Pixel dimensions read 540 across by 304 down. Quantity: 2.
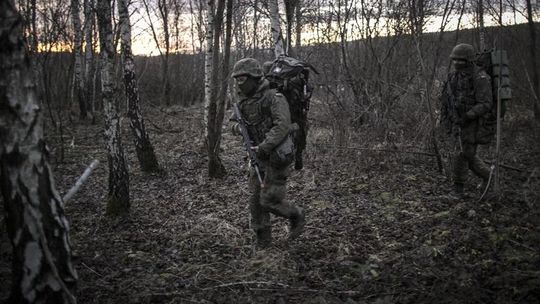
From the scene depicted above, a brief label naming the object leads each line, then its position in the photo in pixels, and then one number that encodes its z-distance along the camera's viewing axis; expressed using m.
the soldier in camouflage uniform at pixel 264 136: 4.34
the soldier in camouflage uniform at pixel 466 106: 5.62
